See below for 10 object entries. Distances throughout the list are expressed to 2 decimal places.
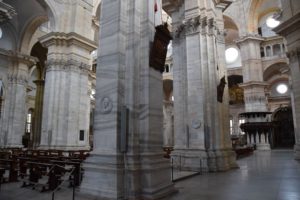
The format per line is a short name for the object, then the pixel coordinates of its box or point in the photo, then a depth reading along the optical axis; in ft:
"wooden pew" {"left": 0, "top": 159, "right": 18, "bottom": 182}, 25.82
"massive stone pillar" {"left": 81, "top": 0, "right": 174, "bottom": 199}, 17.99
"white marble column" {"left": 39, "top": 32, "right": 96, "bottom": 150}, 52.39
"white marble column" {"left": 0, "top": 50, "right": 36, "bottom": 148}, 64.80
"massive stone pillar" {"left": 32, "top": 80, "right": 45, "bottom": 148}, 77.00
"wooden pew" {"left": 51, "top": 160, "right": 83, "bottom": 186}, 22.60
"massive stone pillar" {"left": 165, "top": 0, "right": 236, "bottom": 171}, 34.96
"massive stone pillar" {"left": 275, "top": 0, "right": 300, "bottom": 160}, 47.51
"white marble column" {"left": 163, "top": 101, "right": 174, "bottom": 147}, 126.28
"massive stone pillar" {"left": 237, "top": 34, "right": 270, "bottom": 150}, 95.14
